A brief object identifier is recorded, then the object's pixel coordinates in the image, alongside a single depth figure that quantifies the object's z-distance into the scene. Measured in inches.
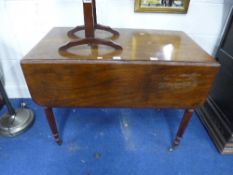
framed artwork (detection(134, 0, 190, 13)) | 56.2
